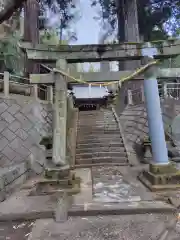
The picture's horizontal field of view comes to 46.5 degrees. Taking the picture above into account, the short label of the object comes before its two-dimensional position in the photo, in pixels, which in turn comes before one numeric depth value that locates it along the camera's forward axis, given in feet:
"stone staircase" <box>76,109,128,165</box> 25.94
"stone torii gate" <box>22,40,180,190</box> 17.65
